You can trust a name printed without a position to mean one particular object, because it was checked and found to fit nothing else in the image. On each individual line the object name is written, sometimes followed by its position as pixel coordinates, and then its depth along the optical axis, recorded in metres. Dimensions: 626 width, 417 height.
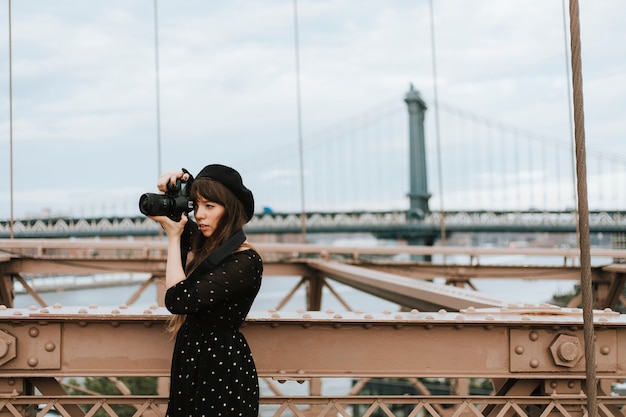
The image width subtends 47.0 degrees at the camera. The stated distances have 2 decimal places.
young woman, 2.26
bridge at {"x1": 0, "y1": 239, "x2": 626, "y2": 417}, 2.74
